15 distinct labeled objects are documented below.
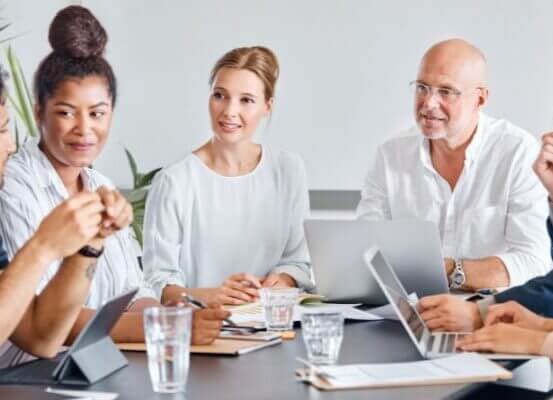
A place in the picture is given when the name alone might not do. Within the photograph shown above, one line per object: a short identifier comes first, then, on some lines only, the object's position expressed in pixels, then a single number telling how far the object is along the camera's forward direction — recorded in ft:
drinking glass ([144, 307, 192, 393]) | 9.19
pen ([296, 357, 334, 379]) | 9.38
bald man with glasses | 13.65
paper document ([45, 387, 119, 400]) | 9.07
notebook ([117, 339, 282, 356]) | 10.07
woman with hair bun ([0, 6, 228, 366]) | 11.47
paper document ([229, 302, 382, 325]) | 11.08
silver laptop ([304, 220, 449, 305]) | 11.37
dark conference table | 9.16
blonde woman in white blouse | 13.41
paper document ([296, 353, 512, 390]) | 9.32
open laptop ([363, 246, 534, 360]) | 9.91
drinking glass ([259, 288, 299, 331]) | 10.66
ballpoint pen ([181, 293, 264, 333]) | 10.69
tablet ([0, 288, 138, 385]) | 9.48
